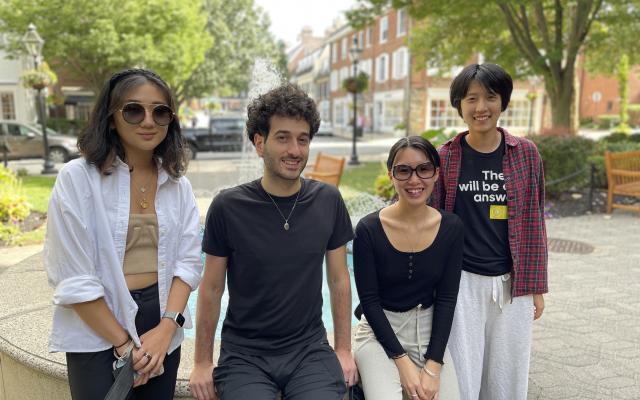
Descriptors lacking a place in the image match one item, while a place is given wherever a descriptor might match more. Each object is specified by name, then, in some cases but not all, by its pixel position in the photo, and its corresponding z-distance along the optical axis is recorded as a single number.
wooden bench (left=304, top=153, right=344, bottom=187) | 9.48
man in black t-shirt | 2.14
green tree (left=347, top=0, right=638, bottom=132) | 12.66
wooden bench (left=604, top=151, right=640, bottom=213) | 8.53
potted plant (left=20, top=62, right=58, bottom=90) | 14.62
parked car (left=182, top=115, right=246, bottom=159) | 21.64
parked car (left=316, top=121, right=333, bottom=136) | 38.88
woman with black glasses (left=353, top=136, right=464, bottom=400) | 2.31
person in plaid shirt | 2.38
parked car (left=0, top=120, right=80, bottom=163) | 18.00
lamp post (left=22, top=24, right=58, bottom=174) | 14.25
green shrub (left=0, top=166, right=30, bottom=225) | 7.81
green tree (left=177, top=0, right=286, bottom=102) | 34.03
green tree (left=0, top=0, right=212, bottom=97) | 21.61
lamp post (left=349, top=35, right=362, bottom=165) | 17.70
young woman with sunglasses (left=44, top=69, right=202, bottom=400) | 1.82
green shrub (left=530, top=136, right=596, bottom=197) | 9.84
